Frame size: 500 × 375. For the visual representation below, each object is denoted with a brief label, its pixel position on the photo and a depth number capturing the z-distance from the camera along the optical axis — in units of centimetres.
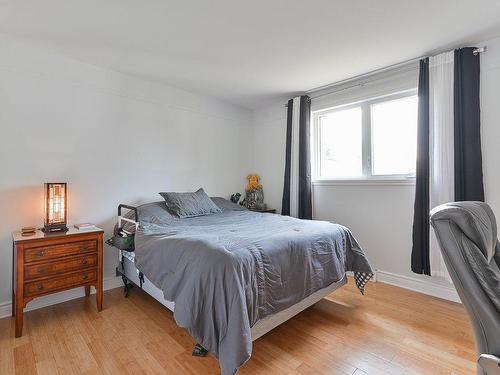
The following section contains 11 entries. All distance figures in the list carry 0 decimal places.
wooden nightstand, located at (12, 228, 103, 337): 196
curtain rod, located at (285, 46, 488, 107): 237
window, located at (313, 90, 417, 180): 295
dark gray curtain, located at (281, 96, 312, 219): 361
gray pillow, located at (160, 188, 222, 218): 294
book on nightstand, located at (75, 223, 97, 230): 242
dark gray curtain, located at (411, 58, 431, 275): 262
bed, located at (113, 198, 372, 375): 147
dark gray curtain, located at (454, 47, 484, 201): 236
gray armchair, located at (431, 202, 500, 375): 77
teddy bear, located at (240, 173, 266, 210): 411
